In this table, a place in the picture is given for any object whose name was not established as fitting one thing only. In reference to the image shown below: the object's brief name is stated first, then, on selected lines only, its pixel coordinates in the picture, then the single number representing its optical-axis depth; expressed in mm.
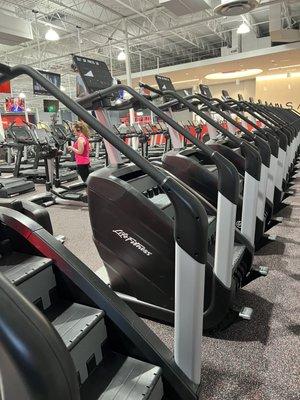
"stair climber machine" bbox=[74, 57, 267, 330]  1888
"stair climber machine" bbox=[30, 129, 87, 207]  5773
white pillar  12130
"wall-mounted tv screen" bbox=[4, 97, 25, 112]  12148
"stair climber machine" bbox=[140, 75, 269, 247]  2475
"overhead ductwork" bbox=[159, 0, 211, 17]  7230
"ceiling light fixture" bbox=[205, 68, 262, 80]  18566
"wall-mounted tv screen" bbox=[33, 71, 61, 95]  5005
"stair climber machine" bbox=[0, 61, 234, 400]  1264
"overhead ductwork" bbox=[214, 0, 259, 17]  5406
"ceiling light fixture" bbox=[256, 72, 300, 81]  19156
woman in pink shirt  5496
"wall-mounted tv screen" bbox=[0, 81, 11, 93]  8219
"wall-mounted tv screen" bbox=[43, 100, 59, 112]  10507
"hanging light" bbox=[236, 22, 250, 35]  10117
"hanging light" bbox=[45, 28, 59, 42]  8939
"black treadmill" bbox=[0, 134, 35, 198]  6578
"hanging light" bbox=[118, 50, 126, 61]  12616
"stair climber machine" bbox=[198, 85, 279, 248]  2902
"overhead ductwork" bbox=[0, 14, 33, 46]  7121
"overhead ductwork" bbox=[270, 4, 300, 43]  10614
